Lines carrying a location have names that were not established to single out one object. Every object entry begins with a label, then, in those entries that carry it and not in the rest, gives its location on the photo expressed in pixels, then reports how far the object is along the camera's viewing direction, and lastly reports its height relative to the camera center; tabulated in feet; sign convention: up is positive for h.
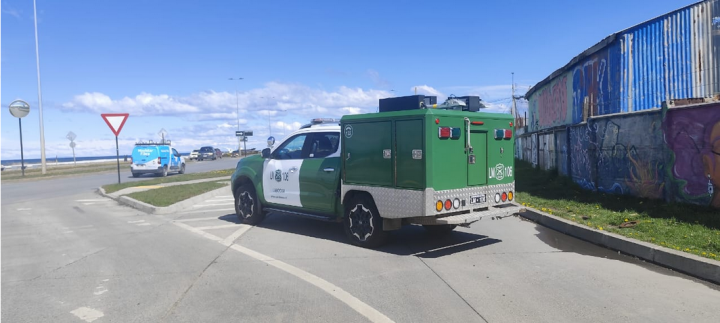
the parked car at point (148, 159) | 93.15 -1.17
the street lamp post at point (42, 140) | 108.63 +3.40
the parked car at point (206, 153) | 206.49 -0.95
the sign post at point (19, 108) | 95.71 +9.25
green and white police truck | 23.22 -1.24
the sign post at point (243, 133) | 116.49 +3.86
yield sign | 60.29 +4.07
